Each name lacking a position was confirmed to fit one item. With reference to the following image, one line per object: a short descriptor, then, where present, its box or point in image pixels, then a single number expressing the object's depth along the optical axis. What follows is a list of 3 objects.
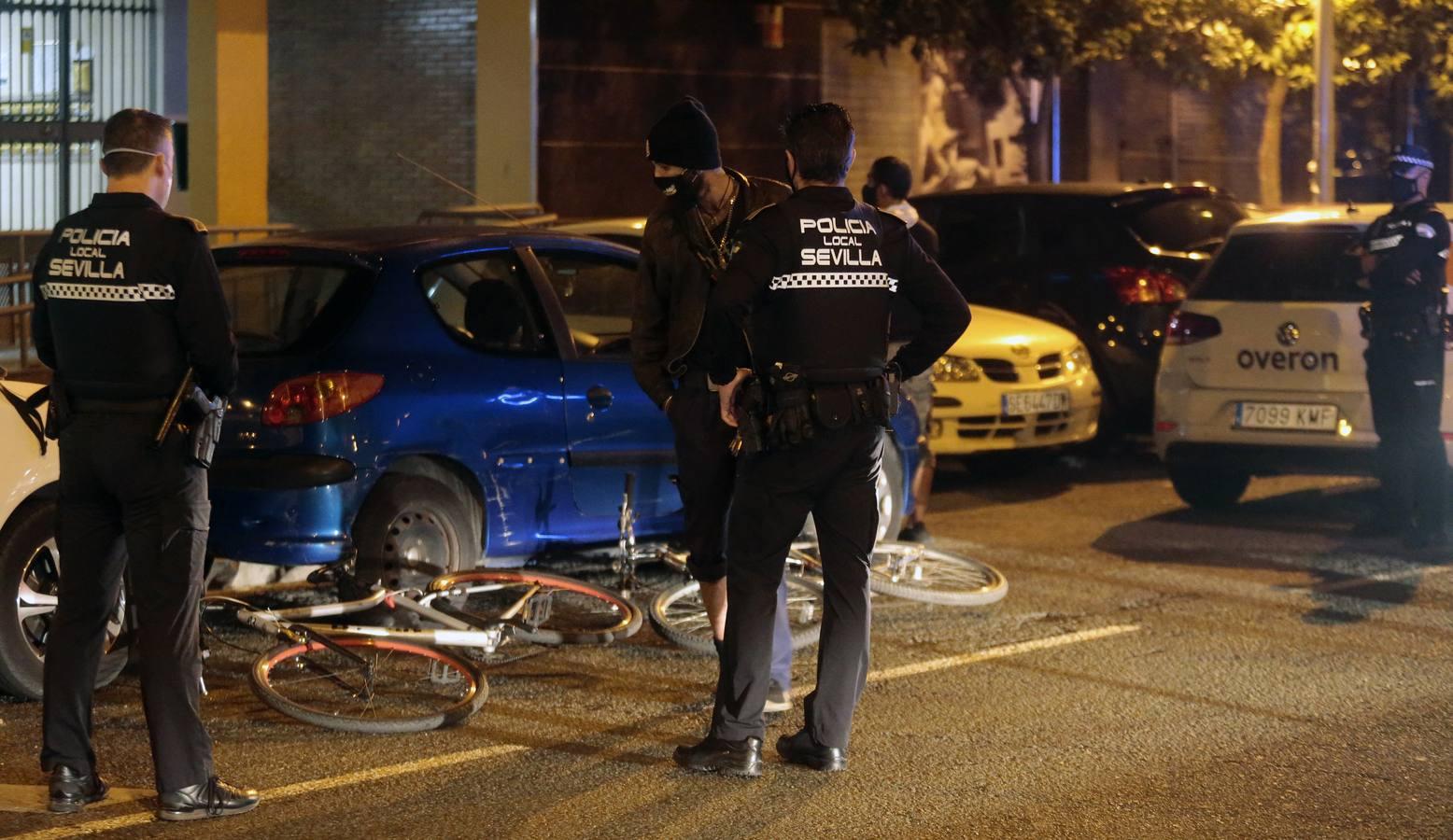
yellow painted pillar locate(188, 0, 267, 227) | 16.38
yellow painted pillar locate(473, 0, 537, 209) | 16.75
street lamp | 16.34
